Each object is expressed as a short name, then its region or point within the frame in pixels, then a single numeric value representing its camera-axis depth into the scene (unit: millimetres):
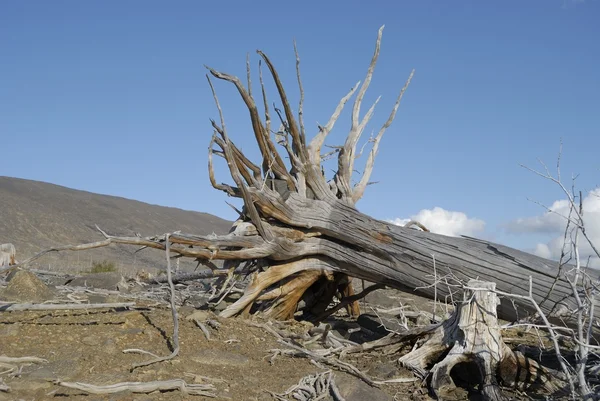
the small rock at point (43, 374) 5031
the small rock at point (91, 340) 5832
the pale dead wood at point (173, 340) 5348
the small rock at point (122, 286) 9688
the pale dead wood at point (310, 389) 5082
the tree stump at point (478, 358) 5566
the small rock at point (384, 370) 5754
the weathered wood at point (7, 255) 9406
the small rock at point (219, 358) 5738
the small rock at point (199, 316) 6840
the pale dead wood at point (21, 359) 5297
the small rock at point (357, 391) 5094
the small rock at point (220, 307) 7542
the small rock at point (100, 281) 10117
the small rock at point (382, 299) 10734
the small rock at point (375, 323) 7934
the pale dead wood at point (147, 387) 4777
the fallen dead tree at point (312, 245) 6902
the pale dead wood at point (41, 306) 6227
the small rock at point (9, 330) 5998
